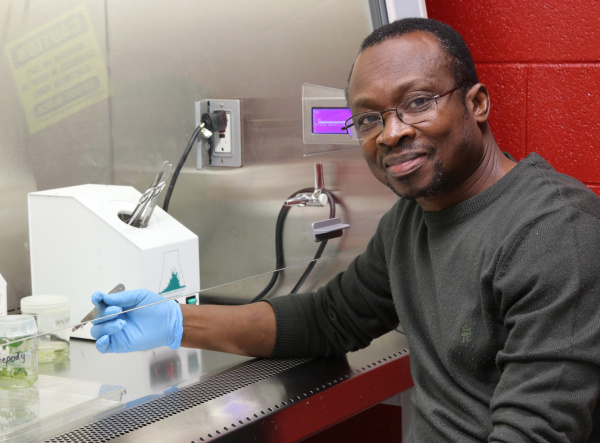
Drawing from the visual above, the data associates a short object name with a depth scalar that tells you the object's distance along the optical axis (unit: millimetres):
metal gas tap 1736
